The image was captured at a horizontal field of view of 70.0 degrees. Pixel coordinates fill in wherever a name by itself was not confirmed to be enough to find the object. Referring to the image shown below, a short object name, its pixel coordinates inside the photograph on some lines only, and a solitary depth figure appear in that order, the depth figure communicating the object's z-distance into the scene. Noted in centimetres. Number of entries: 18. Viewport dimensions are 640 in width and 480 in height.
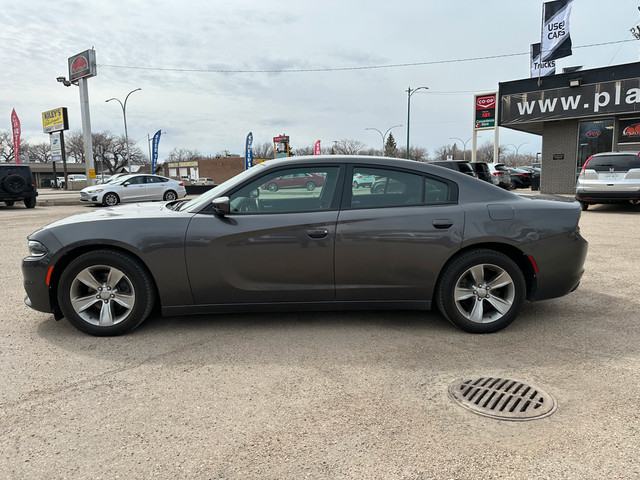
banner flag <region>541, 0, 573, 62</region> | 2086
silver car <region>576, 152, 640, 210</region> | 1202
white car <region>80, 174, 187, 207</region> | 2025
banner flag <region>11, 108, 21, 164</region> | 4553
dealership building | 1734
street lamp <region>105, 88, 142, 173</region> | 4622
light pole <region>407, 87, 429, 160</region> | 4242
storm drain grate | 264
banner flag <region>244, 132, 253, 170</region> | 4619
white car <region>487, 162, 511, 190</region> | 2336
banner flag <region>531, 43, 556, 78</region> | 3083
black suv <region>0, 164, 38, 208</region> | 1725
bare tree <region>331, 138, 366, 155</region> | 8711
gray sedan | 375
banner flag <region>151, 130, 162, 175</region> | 4556
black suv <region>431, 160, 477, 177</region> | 1523
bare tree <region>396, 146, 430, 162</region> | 10738
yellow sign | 4772
